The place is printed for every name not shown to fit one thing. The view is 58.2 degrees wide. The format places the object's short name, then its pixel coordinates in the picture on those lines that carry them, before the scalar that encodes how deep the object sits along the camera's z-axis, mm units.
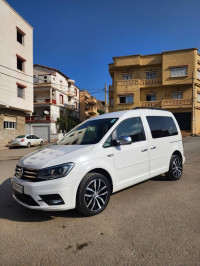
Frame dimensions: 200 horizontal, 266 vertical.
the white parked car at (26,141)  16928
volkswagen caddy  2707
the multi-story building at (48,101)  28219
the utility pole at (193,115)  25628
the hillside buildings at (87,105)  42594
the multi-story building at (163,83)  26234
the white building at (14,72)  17250
